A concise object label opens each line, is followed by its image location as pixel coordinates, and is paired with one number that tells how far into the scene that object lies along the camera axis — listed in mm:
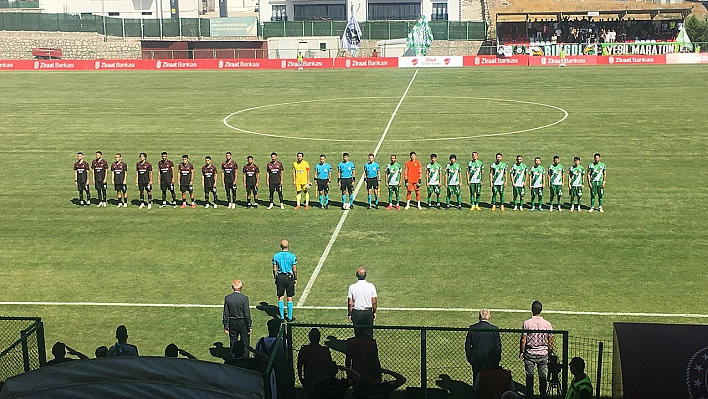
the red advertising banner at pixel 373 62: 69625
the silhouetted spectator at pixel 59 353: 11891
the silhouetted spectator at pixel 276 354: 11578
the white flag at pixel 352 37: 85312
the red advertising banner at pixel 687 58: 66000
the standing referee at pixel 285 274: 16922
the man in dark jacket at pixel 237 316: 14727
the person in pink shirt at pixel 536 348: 12680
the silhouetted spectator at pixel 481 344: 12625
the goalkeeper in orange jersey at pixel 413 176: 25391
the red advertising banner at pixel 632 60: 66562
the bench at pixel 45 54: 82688
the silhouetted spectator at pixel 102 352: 12219
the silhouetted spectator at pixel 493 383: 11211
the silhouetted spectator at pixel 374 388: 11242
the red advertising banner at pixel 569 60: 67250
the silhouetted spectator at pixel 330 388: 11062
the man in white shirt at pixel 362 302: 15305
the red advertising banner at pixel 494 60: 68750
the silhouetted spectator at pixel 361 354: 12320
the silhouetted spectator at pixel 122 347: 12734
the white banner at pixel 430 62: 69062
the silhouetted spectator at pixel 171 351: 11922
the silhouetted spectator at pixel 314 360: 12133
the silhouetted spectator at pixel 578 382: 10644
